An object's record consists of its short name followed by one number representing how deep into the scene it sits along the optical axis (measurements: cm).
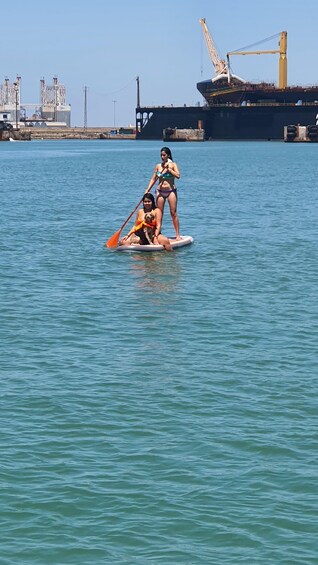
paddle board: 2758
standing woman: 2700
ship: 18938
